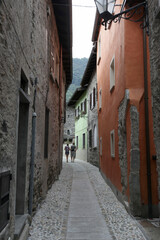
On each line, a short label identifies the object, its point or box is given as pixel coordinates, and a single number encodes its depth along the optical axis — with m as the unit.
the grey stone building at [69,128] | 27.73
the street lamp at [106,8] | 4.20
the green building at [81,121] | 18.44
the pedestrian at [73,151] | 17.42
